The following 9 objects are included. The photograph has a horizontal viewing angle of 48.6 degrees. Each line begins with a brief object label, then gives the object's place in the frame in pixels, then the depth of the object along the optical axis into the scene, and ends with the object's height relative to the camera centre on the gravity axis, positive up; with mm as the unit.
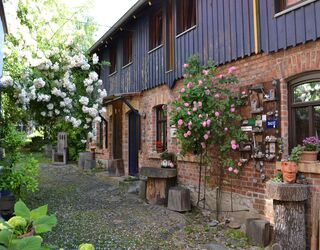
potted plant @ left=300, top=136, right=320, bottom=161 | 5285 -96
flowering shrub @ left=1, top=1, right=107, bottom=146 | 7645 +1673
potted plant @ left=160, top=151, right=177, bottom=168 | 9156 -391
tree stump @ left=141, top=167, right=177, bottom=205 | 8758 -976
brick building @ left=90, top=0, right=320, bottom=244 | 5578 +1647
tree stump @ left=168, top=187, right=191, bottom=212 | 7969 -1269
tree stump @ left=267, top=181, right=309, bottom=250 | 5145 -1060
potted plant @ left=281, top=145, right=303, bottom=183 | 5348 -351
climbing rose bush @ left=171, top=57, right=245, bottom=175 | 6852 +546
